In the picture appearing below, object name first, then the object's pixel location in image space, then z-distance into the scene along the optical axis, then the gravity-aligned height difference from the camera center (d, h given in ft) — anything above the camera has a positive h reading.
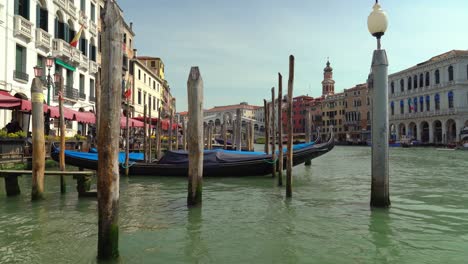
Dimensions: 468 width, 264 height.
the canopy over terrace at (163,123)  68.87 +3.73
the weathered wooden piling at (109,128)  12.22 +0.50
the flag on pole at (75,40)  56.12 +15.58
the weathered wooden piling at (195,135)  21.17 +0.44
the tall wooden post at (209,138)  68.83 +0.88
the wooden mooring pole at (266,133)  48.03 +1.23
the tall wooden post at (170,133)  53.60 +1.45
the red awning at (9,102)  31.89 +3.62
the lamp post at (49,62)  41.68 +9.13
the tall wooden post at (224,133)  75.82 +2.00
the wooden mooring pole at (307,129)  55.85 +2.15
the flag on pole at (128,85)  93.19 +14.64
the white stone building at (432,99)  129.59 +16.64
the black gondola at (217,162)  36.78 -1.99
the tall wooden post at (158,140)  46.83 +0.36
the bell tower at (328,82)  263.29 +42.74
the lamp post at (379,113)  18.69 +1.46
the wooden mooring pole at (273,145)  36.38 -0.25
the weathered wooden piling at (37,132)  22.58 +0.69
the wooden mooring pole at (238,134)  67.51 +1.57
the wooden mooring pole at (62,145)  26.11 -0.13
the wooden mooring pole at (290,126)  24.75 +1.09
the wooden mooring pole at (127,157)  37.79 -1.50
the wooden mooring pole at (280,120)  31.68 +2.08
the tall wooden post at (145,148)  40.68 -0.57
